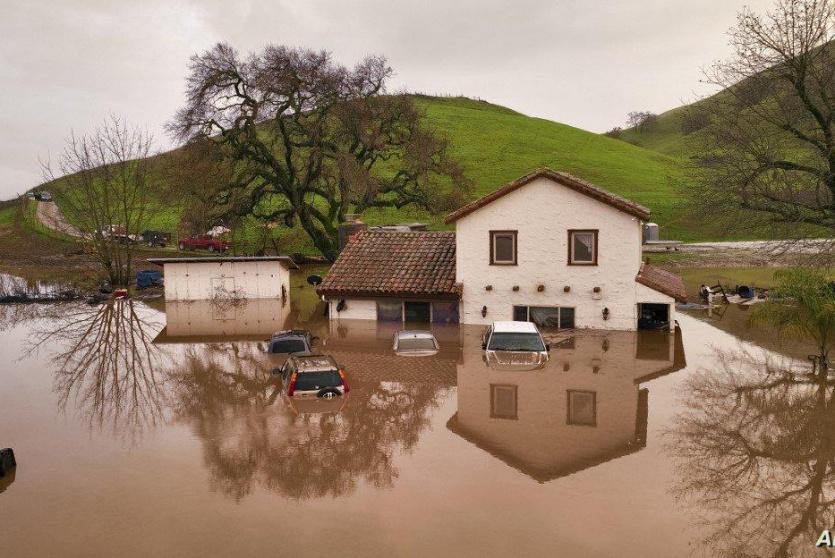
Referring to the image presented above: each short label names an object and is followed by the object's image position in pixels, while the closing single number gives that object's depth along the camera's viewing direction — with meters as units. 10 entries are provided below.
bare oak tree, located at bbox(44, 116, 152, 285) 44.12
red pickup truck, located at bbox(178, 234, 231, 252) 55.53
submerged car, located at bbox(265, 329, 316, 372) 23.81
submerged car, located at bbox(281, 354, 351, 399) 18.31
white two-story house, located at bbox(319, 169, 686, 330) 27.02
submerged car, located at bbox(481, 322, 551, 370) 22.64
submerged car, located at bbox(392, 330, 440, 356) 24.33
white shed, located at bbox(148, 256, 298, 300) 37.34
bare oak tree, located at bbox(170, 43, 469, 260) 43.19
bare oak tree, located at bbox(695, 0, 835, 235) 24.36
